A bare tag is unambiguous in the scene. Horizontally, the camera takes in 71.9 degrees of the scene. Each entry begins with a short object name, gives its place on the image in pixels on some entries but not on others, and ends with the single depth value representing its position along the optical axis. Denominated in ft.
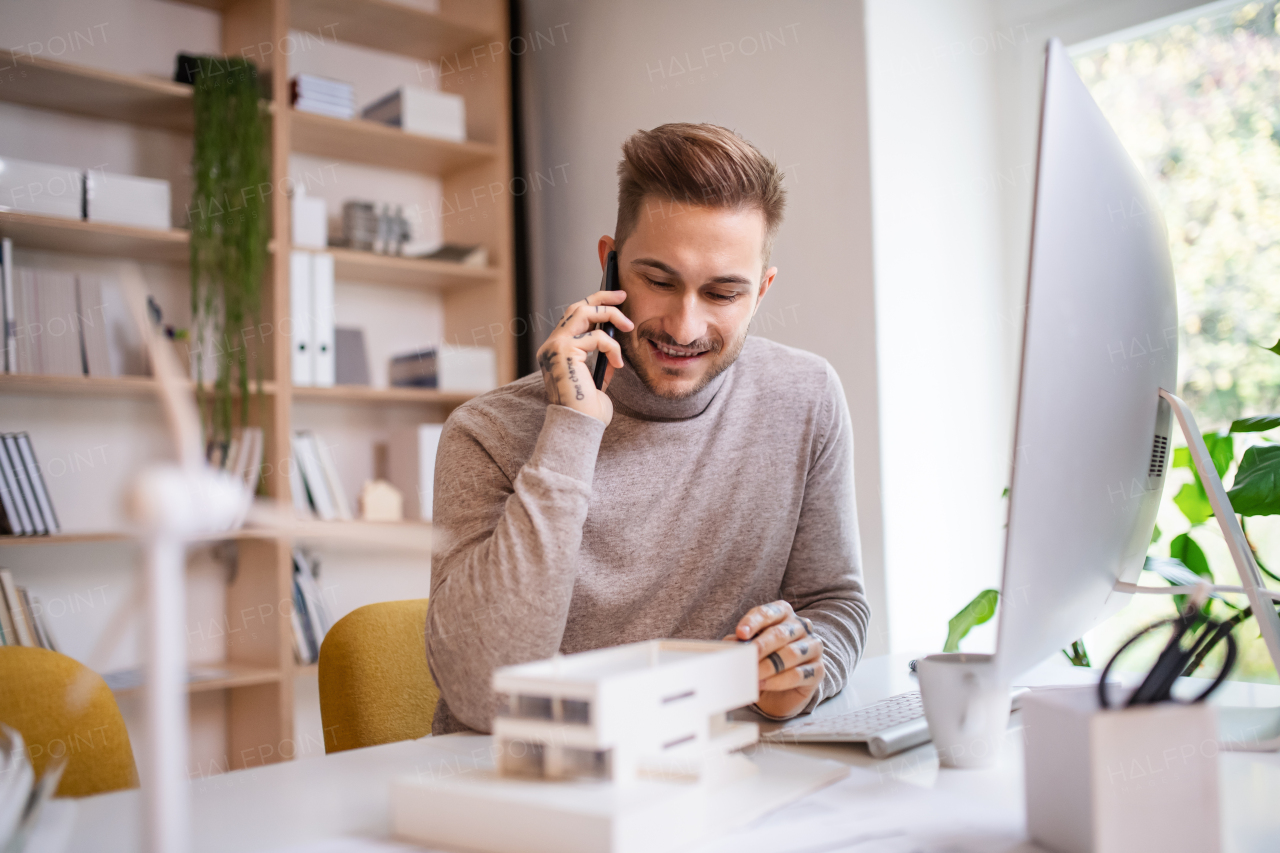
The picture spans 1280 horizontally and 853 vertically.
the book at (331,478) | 8.09
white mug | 2.44
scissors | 1.86
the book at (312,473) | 7.95
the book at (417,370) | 8.74
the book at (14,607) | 6.47
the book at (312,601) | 7.81
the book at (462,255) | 8.92
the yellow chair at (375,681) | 3.75
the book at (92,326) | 7.02
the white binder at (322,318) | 7.97
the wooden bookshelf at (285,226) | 7.02
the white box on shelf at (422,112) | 8.61
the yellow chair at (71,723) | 2.89
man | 3.16
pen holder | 1.74
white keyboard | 2.60
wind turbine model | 1.14
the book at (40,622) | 6.63
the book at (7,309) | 6.53
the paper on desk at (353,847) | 1.92
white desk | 1.94
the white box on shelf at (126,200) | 6.90
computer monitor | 1.81
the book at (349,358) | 8.44
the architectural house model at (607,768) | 1.74
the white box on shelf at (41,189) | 6.56
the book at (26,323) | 6.66
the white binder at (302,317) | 7.84
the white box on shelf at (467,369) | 8.75
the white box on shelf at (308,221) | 7.92
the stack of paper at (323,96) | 8.01
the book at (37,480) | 6.70
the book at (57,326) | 6.80
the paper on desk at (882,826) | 1.89
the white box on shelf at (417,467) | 8.62
